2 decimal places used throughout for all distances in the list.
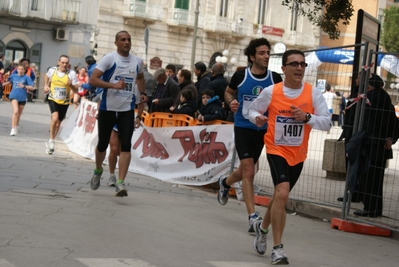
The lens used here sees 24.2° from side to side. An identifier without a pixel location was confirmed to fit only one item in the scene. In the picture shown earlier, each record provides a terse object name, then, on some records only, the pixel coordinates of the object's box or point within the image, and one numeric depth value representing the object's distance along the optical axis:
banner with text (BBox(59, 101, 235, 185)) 13.57
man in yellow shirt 17.06
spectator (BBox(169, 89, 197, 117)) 15.38
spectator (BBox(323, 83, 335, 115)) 12.43
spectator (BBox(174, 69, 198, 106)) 16.77
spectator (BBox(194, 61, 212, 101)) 17.41
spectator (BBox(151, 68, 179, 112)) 16.25
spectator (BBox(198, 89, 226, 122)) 14.25
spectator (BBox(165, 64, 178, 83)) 19.48
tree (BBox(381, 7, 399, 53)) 62.53
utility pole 48.41
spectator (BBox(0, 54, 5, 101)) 37.50
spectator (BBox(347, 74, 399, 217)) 10.81
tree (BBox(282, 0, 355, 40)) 14.38
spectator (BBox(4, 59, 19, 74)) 39.97
